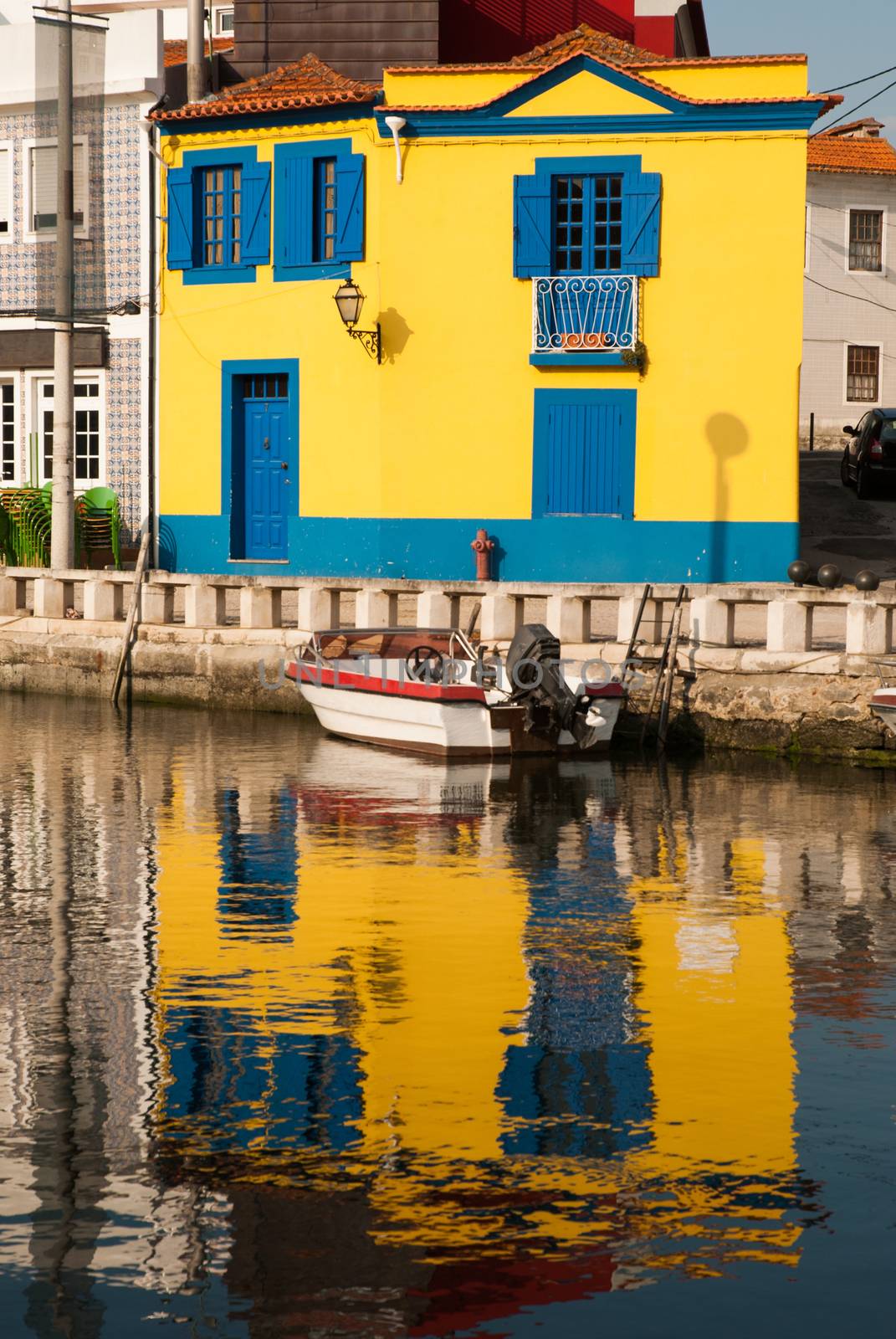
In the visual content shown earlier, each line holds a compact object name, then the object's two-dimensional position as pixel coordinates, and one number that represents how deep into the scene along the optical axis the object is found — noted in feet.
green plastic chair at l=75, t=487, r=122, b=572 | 89.25
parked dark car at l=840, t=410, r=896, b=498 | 100.17
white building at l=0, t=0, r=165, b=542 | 88.99
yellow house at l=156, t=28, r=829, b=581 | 81.05
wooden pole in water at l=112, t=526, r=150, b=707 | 74.95
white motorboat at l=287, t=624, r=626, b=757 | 61.16
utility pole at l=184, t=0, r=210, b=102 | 89.45
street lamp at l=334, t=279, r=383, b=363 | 82.99
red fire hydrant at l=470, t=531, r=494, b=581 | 82.69
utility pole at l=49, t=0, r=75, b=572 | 79.10
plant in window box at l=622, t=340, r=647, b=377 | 81.61
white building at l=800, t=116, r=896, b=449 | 143.74
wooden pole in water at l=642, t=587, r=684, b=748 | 64.03
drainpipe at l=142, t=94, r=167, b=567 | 90.02
